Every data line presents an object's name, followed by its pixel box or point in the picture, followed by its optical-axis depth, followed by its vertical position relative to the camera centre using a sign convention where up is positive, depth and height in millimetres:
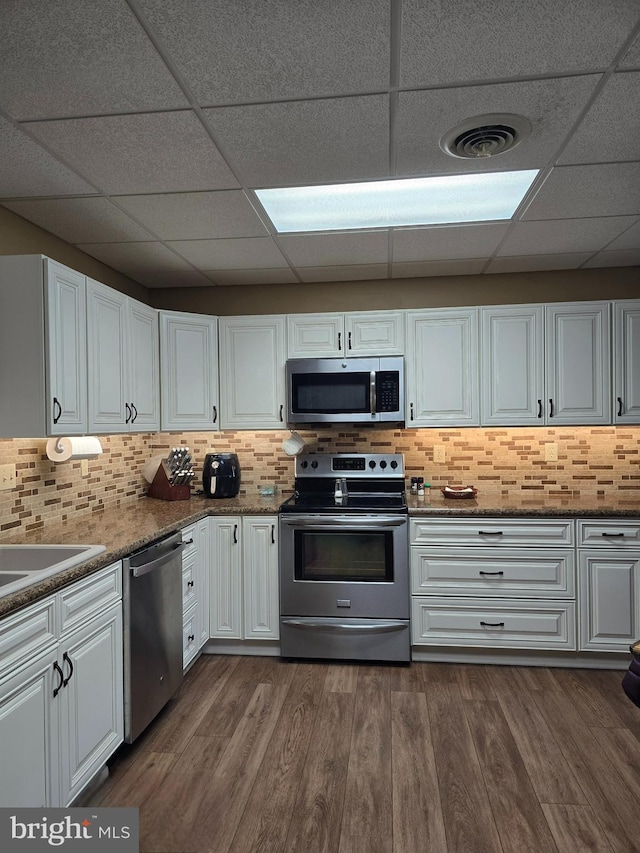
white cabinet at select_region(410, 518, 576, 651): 3127 -944
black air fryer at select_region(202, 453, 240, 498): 3699 -361
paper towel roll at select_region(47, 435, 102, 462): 2691 -128
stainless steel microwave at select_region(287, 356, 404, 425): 3502 +199
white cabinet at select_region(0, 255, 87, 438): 2211 +304
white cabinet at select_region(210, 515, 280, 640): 3322 -951
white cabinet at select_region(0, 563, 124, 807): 1609 -903
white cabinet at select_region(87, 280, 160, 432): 2606 +321
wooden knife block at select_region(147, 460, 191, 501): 3631 -450
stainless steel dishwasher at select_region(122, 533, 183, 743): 2312 -955
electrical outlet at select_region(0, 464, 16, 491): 2416 -240
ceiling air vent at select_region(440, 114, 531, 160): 1849 +1002
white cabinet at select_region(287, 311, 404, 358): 3598 +575
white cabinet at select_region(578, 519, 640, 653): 3074 -927
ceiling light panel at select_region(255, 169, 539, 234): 2375 +1020
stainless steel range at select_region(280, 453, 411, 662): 3195 -946
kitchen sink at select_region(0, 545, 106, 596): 2167 -535
